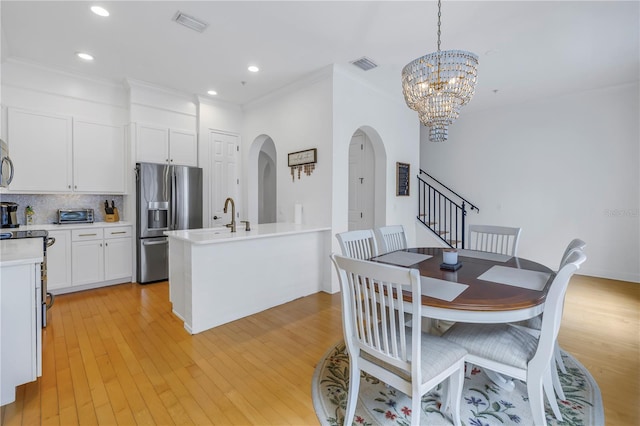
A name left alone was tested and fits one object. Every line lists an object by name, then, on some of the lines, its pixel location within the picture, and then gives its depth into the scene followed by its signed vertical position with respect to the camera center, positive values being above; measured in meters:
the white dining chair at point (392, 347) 1.38 -0.74
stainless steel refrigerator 4.28 +0.00
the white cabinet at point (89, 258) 3.75 -0.67
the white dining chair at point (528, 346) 1.46 -0.76
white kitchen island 2.85 -0.67
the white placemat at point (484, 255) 2.43 -0.40
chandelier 2.09 +0.92
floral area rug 1.72 -1.22
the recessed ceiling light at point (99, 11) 2.66 +1.82
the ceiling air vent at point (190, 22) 2.76 +1.82
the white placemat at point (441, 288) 1.61 -0.46
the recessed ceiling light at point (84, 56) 3.56 +1.88
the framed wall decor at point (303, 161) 4.05 +0.69
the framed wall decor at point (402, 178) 5.01 +0.54
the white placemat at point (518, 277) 1.78 -0.44
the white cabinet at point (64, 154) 3.71 +0.76
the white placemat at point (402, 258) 2.32 -0.41
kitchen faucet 3.38 -0.20
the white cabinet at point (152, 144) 4.42 +1.01
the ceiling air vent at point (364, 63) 3.60 +1.84
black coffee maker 3.52 -0.07
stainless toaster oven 4.02 -0.09
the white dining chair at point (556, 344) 1.89 -0.85
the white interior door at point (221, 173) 5.17 +0.65
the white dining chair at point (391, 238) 2.89 -0.30
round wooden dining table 1.50 -0.48
